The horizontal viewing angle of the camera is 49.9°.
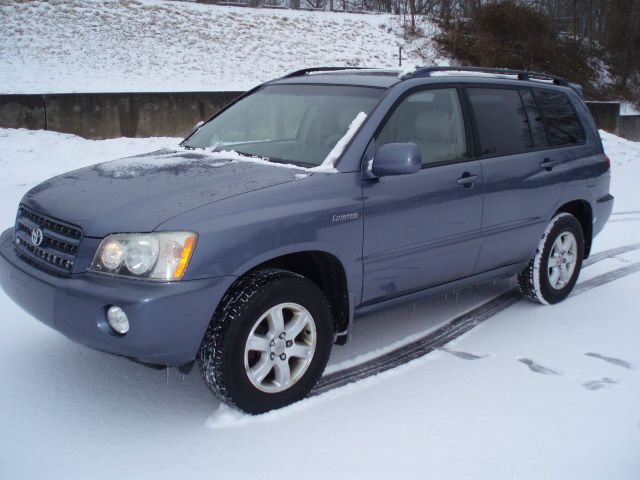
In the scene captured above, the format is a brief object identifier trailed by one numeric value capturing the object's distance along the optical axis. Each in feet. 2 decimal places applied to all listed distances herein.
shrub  80.53
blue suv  10.15
